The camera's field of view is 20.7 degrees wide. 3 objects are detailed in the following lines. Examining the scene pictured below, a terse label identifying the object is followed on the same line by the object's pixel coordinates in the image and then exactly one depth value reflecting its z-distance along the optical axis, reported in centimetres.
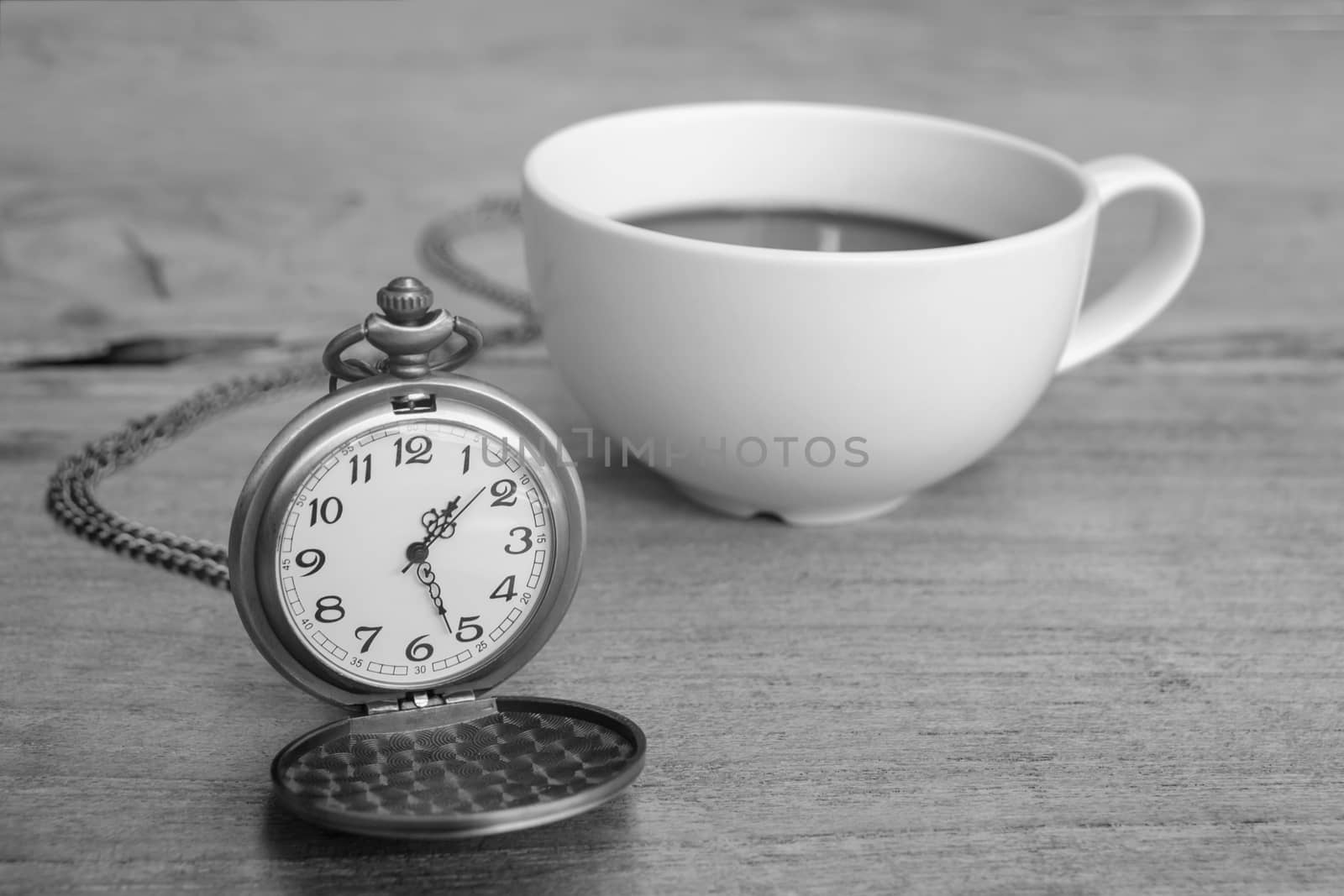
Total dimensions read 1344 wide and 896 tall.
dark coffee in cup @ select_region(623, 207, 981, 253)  58
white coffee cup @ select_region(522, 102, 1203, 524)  52
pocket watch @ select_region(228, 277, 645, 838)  47
